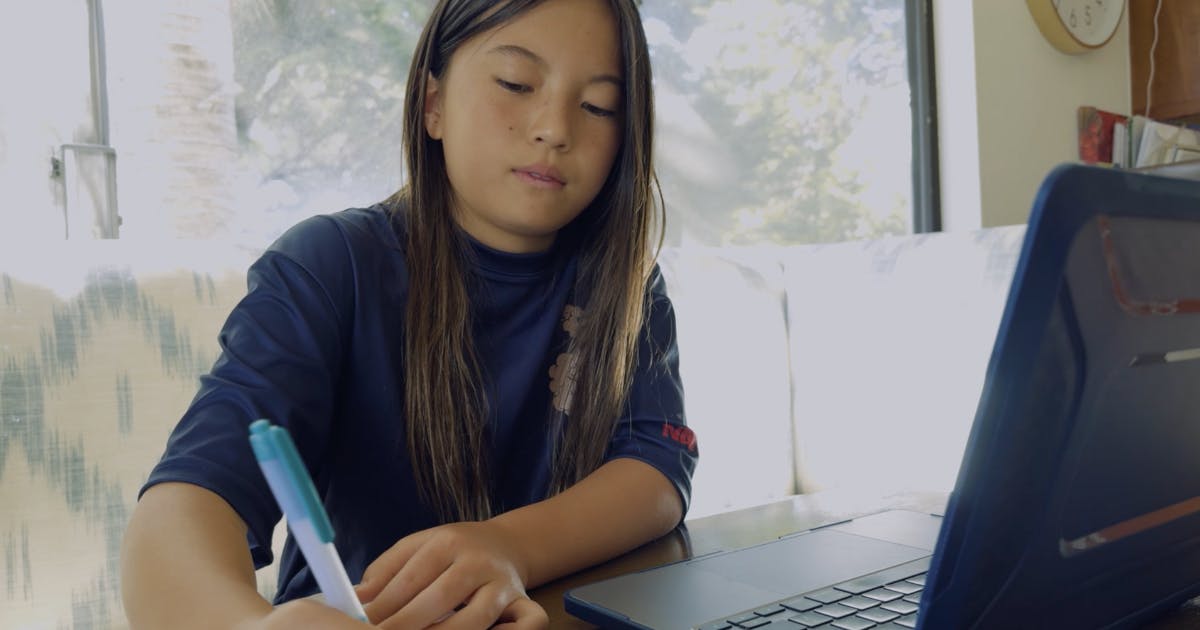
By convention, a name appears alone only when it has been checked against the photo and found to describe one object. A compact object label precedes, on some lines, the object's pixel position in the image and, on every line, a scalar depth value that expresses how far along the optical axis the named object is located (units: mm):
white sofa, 1026
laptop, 289
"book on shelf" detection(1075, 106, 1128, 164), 2697
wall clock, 2529
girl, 711
